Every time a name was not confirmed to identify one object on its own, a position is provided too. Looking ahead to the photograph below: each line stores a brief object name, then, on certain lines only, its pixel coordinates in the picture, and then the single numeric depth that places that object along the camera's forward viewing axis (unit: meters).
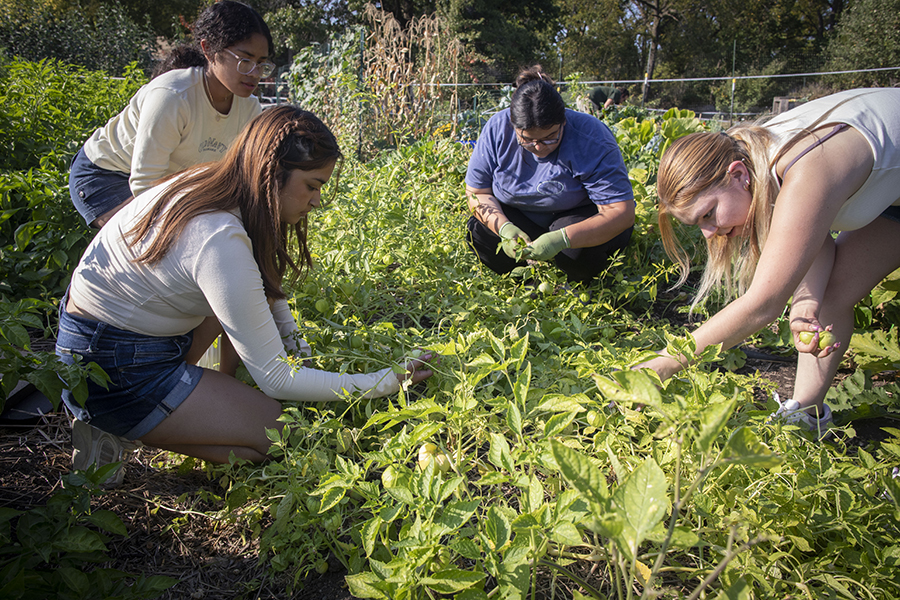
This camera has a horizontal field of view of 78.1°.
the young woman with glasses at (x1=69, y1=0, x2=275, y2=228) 1.99
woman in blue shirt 2.29
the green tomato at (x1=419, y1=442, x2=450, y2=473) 1.26
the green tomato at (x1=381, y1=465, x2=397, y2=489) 1.07
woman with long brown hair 1.38
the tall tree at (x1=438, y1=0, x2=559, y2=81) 19.59
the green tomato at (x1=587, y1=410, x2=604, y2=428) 1.23
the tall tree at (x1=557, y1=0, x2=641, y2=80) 26.73
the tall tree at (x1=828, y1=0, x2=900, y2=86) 18.62
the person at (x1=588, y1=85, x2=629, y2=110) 8.55
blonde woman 1.34
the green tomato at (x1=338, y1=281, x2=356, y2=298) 1.96
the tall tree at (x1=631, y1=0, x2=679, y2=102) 22.71
